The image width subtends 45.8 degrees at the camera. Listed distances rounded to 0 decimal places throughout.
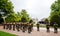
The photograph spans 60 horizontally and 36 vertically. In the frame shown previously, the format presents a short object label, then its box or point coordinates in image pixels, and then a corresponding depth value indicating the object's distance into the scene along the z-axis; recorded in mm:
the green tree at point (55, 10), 17780
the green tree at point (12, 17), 22861
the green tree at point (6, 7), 22597
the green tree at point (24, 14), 36599
